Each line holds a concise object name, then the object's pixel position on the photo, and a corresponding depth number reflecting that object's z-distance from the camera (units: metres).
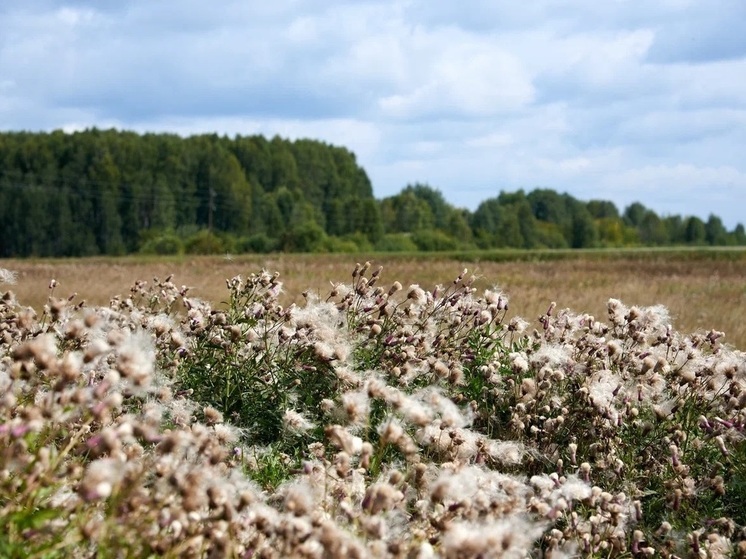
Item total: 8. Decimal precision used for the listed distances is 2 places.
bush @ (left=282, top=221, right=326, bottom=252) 84.31
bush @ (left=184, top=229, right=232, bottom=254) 79.44
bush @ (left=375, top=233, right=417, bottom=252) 101.19
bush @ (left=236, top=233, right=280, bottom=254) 88.31
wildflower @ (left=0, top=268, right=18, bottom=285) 4.60
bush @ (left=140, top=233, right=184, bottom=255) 87.94
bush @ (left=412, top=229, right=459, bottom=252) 101.19
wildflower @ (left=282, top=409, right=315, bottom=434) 3.87
